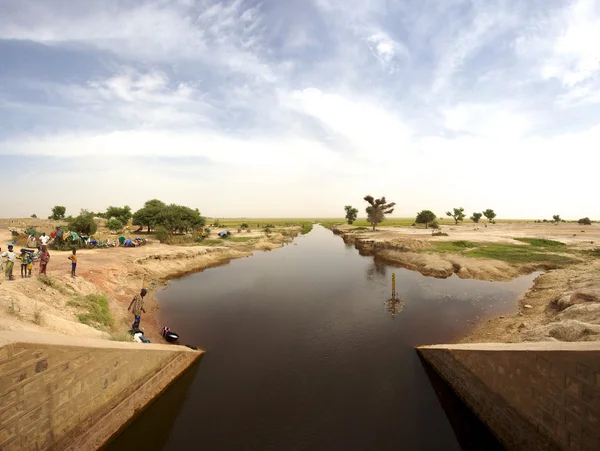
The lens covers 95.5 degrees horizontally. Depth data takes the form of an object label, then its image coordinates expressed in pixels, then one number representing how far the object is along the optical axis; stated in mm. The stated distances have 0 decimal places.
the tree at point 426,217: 102875
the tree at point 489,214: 140500
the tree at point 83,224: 44125
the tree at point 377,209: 87119
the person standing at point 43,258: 16767
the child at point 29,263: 16469
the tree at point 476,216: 134250
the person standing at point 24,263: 16719
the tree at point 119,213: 78688
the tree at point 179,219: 57409
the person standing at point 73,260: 19016
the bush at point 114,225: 65875
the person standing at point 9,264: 15320
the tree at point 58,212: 94312
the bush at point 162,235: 52206
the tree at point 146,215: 62125
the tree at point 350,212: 143125
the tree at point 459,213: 123600
